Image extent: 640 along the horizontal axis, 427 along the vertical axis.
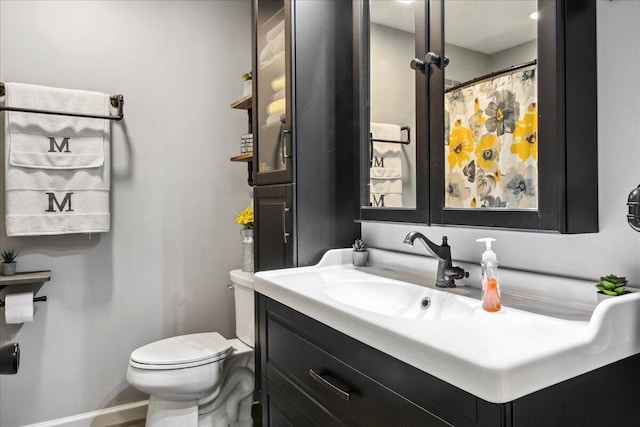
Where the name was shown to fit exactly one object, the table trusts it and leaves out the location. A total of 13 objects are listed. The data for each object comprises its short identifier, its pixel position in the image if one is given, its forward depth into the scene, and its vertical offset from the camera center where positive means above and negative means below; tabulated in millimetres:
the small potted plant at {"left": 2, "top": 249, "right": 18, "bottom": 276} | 1908 -256
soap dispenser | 973 -191
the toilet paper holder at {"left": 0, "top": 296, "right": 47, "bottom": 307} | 1993 -434
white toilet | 1777 -737
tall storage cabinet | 1601 +288
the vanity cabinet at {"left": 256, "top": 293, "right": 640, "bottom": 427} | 692 -373
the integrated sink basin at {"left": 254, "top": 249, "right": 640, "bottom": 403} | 665 -248
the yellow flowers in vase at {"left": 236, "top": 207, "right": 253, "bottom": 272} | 2143 -170
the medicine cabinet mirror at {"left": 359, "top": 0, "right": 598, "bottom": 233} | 938 +243
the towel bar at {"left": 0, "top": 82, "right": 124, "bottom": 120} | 1888 +448
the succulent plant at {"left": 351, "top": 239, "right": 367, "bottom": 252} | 1639 -163
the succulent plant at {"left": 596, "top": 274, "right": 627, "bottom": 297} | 854 -172
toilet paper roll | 1870 -449
